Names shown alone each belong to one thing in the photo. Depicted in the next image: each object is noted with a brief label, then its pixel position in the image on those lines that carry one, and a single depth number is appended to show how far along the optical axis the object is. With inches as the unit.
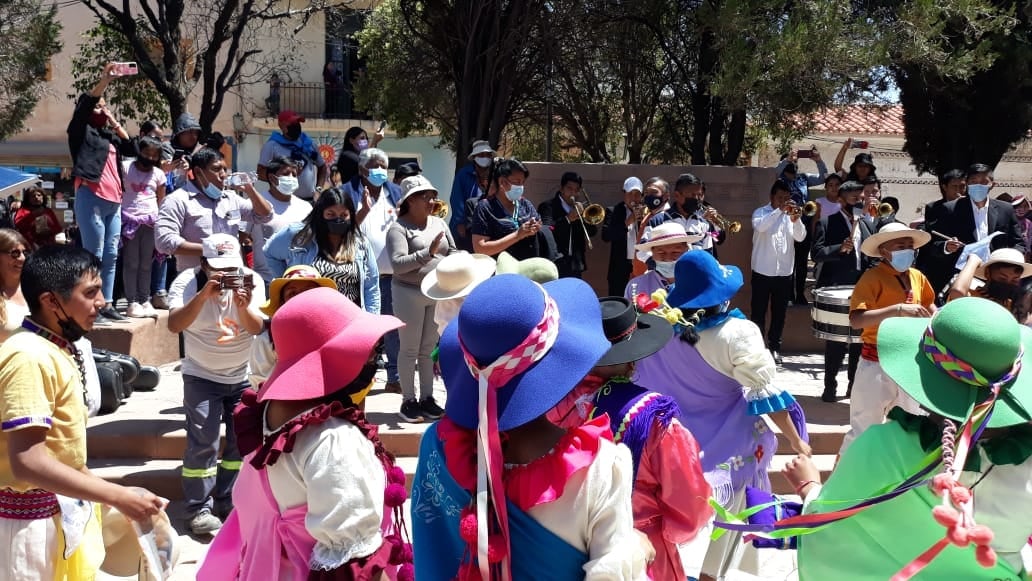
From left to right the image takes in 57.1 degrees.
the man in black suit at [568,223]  379.9
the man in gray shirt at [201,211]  284.2
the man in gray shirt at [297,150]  388.2
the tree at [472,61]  462.9
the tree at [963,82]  439.2
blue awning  197.1
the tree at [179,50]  494.0
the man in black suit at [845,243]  383.2
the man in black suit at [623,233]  383.6
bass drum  323.9
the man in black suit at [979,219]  374.9
